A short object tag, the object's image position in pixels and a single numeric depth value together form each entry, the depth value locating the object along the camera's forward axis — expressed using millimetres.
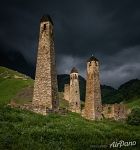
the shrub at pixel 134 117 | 18151
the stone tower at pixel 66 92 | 42418
